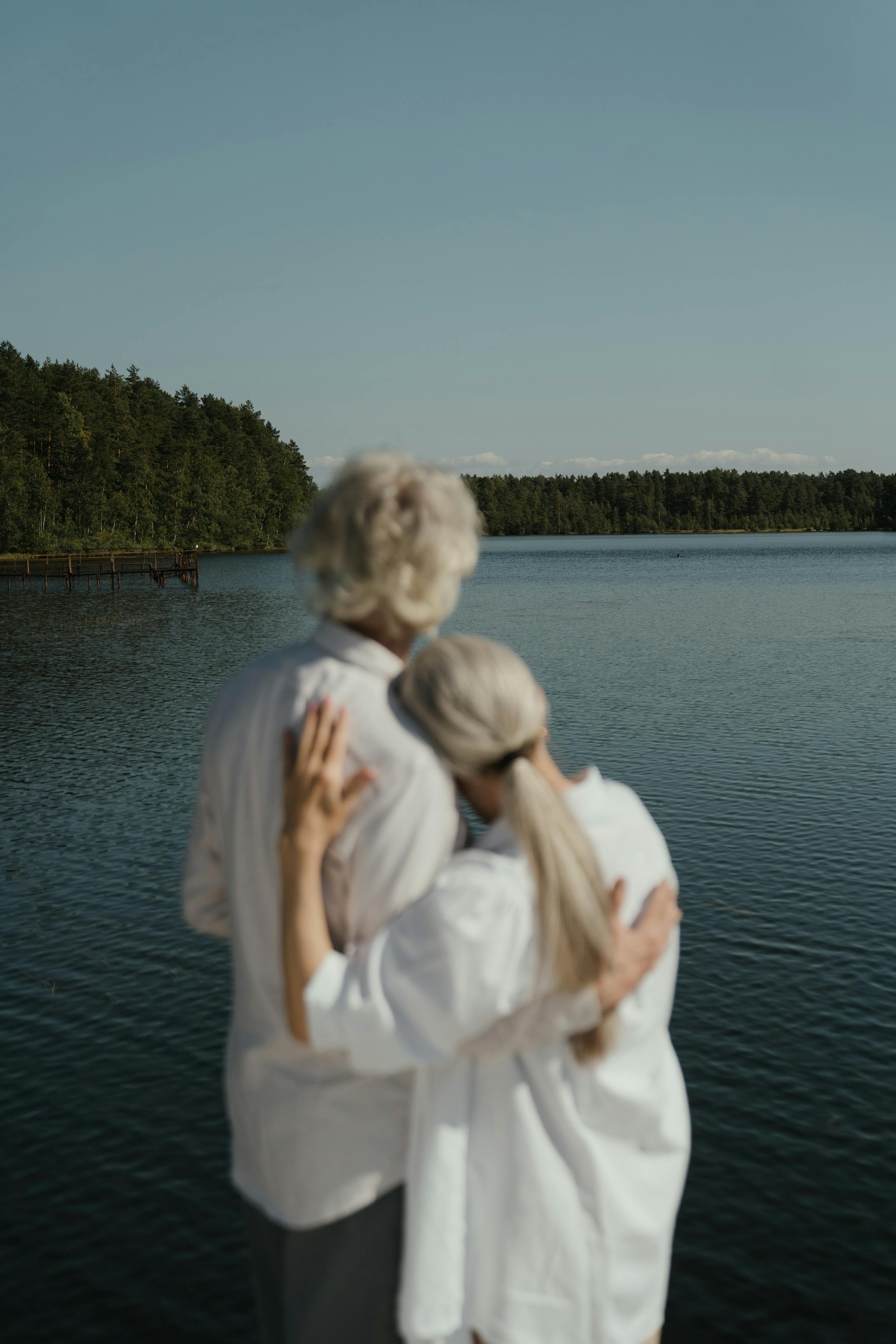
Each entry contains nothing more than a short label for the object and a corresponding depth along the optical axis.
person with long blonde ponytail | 2.18
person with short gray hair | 2.21
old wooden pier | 74.38
